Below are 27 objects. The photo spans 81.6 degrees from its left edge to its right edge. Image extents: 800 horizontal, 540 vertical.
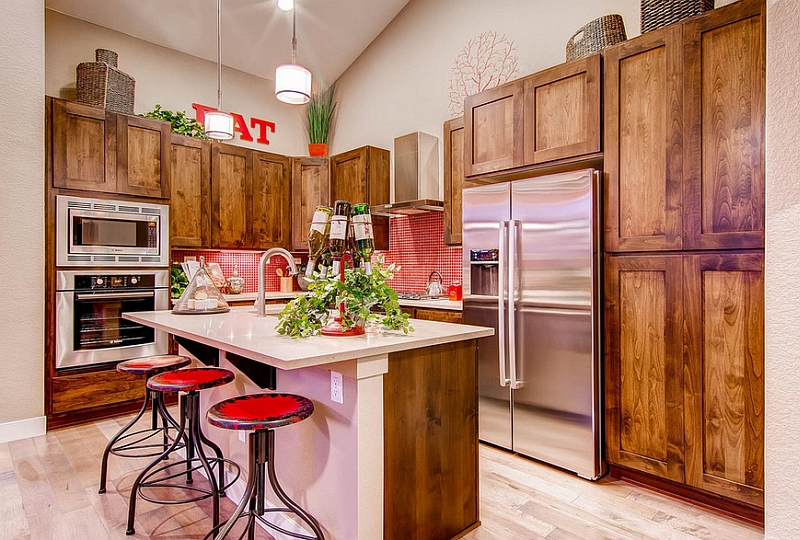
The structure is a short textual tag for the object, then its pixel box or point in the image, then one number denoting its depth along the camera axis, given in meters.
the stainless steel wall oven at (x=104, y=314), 3.49
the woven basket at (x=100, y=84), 3.77
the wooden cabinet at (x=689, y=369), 2.11
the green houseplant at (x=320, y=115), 5.59
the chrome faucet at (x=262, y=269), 2.47
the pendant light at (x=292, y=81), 3.18
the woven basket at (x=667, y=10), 2.37
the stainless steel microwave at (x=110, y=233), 3.49
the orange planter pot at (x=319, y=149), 5.23
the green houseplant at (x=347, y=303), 1.84
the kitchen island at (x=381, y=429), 1.65
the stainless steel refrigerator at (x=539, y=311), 2.60
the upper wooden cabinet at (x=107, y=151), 3.48
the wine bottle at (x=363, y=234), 1.96
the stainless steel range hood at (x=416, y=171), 4.37
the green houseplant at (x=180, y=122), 4.25
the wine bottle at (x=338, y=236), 1.97
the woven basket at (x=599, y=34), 2.72
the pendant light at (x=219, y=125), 3.88
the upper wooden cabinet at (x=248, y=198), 4.55
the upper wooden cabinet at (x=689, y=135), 2.12
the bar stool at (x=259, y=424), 1.59
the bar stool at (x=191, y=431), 2.08
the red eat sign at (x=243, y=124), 4.88
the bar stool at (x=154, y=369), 2.45
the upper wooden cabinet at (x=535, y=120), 2.70
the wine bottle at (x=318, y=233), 2.03
